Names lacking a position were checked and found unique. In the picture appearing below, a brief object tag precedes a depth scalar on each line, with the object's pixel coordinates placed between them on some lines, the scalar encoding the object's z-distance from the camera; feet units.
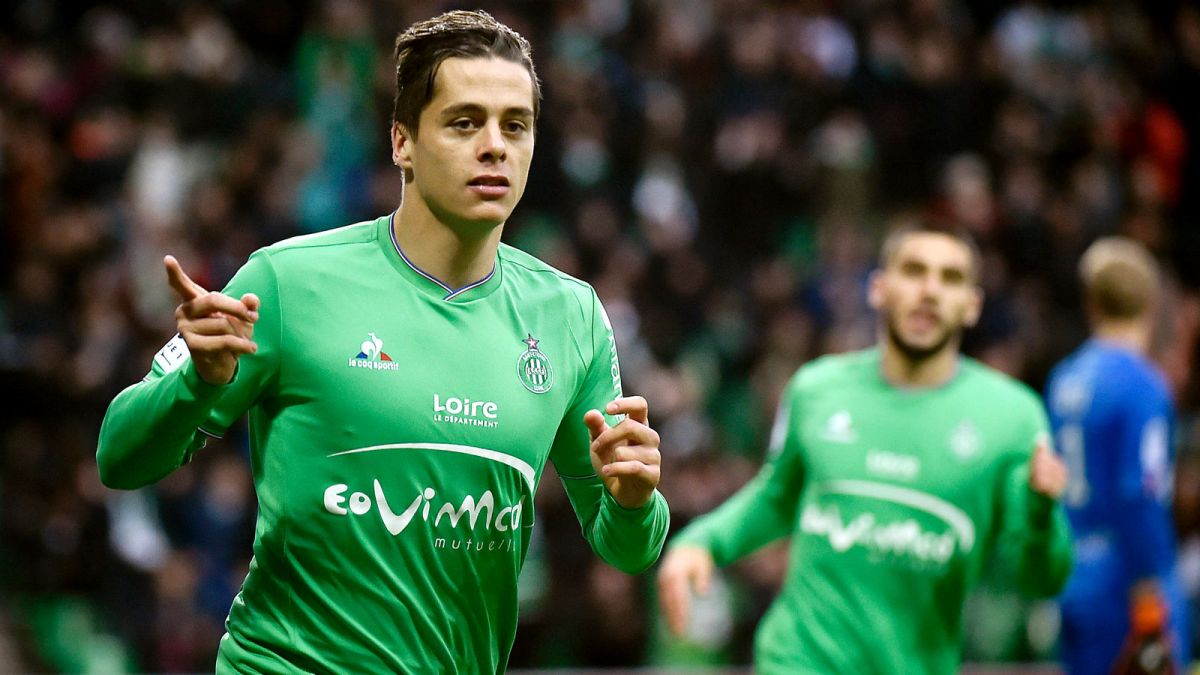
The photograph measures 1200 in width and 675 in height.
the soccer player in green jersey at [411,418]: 22.38
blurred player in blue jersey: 43.09
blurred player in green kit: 36.01
